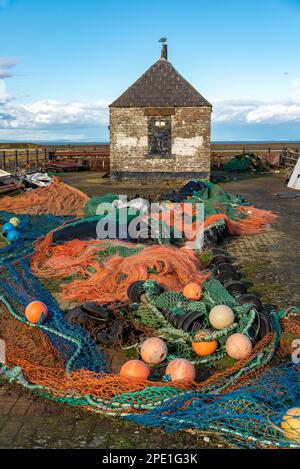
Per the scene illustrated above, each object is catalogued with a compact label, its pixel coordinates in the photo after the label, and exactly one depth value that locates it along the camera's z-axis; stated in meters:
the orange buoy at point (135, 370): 4.55
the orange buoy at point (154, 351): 5.01
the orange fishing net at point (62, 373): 4.37
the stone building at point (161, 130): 24.27
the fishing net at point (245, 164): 33.34
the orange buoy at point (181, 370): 4.54
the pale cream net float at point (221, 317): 5.32
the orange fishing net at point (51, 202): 14.45
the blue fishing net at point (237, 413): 3.72
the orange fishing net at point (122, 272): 7.10
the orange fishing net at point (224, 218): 10.68
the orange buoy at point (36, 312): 5.95
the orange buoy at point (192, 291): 6.38
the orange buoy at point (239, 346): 5.01
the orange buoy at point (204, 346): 5.21
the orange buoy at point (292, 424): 3.63
